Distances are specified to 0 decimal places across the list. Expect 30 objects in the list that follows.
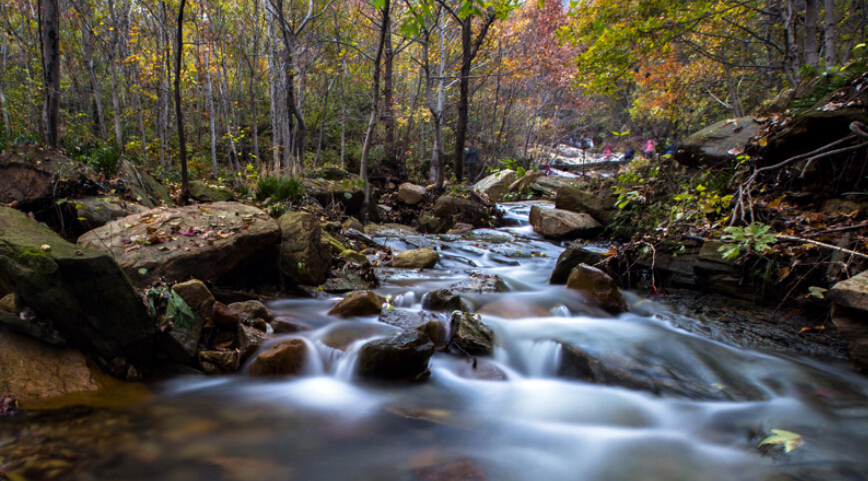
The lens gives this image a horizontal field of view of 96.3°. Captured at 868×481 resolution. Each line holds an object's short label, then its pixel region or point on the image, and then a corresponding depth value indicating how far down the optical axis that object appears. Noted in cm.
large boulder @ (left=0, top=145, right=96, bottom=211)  430
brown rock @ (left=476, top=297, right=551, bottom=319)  481
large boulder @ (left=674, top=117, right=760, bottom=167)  603
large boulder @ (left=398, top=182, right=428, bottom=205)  1161
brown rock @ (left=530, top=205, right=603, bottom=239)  937
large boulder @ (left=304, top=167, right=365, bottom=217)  870
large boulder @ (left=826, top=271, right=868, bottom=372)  301
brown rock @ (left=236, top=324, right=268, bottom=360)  346
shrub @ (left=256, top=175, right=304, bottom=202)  743
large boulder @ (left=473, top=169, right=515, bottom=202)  1499
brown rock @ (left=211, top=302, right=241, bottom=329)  337
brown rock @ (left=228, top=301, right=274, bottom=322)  389
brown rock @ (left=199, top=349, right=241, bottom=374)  322
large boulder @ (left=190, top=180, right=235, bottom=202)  755
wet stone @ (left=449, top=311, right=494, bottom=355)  391
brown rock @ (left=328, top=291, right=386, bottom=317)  444
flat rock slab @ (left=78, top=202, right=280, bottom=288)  360
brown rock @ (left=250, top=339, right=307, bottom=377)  333
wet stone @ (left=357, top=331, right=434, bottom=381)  339
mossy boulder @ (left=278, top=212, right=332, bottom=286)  498
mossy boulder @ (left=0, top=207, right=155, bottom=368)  251
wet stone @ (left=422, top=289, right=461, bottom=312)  459
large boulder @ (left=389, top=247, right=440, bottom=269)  660
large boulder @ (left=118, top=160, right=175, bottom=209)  575
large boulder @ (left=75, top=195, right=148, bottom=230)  445
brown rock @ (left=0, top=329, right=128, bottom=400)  249
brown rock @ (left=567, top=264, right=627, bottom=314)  491
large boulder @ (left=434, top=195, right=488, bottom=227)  1079
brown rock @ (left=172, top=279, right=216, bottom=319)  338
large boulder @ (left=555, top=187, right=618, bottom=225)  948
